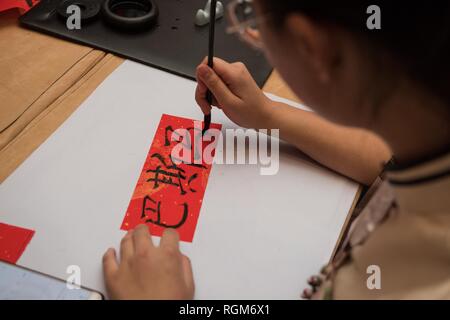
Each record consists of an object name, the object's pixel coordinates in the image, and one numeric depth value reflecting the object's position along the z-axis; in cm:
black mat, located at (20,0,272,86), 85
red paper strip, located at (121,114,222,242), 63
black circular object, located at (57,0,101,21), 88
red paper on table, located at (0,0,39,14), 88
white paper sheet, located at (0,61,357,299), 59
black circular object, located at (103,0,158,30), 88
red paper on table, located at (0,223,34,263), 58
